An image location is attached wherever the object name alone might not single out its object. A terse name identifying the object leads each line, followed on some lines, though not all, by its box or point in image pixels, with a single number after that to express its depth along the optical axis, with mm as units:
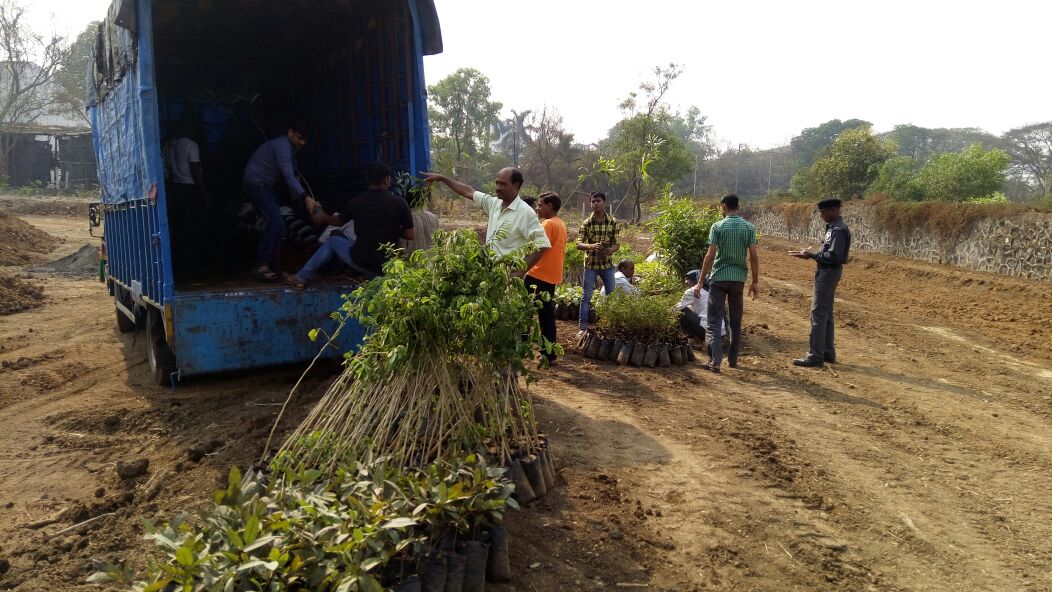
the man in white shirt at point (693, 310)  8236
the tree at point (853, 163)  25484
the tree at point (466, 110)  35375
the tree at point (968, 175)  19250
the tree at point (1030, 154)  38562
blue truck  5031
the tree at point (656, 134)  26625
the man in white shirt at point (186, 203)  6797
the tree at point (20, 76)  32297
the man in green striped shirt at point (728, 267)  6730
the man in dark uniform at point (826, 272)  7055
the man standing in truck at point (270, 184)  6176
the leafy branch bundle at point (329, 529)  2078
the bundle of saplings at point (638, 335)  7020
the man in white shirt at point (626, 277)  8062
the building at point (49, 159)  30344
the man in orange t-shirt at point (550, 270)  5969
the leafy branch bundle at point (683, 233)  8970
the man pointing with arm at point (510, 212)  5012
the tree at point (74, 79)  36188
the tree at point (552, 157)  32750
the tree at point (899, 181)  22000
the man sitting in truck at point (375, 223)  5426
